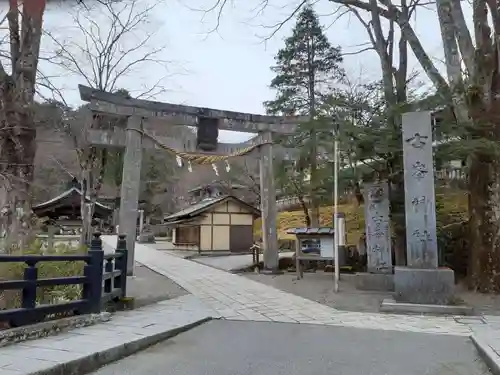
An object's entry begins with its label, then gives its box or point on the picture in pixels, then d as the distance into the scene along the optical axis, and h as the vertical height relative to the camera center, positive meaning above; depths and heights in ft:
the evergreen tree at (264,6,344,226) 72.23 +28.92
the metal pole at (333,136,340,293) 32.65 +0.85
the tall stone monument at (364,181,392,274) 34.19 +0.10
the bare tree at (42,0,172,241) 50.79 +9.38
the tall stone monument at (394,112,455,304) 25.95 +0.39
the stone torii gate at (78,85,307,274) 39.11 +9.68
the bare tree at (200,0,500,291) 31.24 +9.95
